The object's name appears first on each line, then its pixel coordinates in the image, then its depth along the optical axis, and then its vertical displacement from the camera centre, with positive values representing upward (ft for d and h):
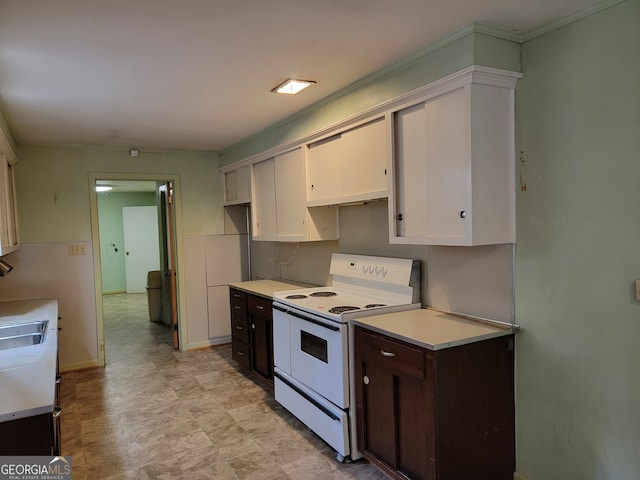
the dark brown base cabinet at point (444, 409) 6.64 -3.01
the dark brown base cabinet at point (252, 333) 11.91 -3.13
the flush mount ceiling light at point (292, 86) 9.09 +2.93
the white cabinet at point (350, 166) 8.75 +1.26
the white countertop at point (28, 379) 4.93 -1.93
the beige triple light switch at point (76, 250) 14.51 -0.61
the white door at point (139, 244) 31.22 -1.07
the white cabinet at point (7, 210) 9.76 +0.60
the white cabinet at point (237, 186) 14.89 +1.45
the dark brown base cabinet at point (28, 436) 4.90 -2.29
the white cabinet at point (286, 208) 11.53 +0.50
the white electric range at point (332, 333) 8.36 -2.29
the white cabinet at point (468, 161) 6.86 +0.94
